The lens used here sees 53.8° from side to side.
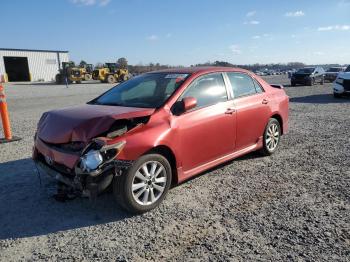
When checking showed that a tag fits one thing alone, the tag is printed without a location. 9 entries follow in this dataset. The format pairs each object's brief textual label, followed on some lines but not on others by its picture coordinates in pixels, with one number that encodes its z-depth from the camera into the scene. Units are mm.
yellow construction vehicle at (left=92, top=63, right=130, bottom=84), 40562
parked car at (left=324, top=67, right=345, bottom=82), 30153
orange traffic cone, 8000
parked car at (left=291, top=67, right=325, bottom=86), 26781
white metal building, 52594
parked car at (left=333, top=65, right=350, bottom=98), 15672
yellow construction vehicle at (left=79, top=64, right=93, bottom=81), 41559
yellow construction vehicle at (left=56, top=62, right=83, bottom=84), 40719
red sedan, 3809
